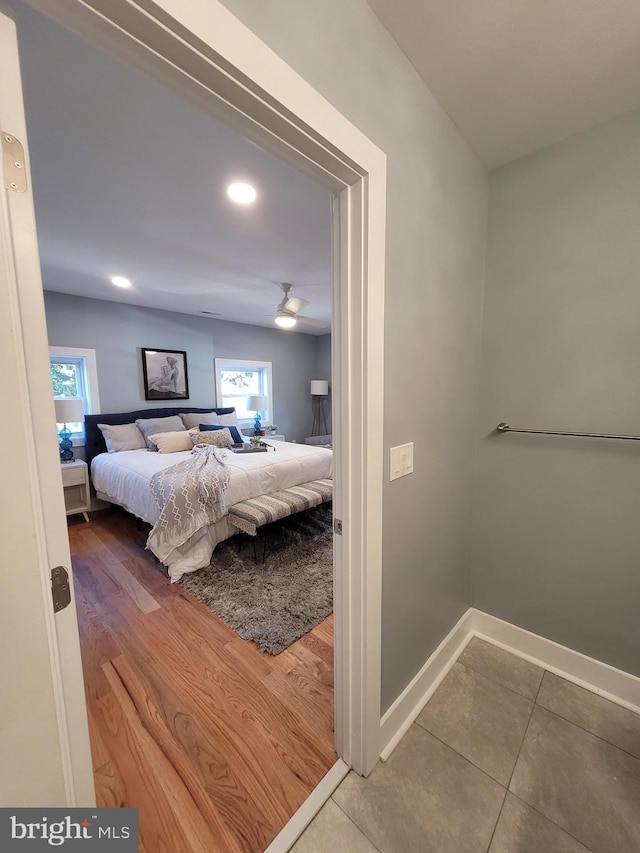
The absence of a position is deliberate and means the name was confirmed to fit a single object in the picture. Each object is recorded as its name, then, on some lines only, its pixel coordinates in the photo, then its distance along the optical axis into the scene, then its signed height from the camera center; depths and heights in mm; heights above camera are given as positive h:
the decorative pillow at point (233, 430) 4430 -498
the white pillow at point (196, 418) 4465 -329
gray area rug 1966 -1363
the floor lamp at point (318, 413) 6707 -423
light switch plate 1179 -256
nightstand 3451 -969
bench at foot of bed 2539 -920
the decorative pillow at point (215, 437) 3984 -528
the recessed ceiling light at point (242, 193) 1770 +1107
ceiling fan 3383 +857
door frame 583 +575
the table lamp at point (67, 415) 3340 -186
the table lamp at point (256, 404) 5336 -172
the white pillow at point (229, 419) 4844 -370
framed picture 4375 +286
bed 2607 -757
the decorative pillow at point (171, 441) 3766 -534
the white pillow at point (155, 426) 4009 -380
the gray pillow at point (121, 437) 3789 -483
